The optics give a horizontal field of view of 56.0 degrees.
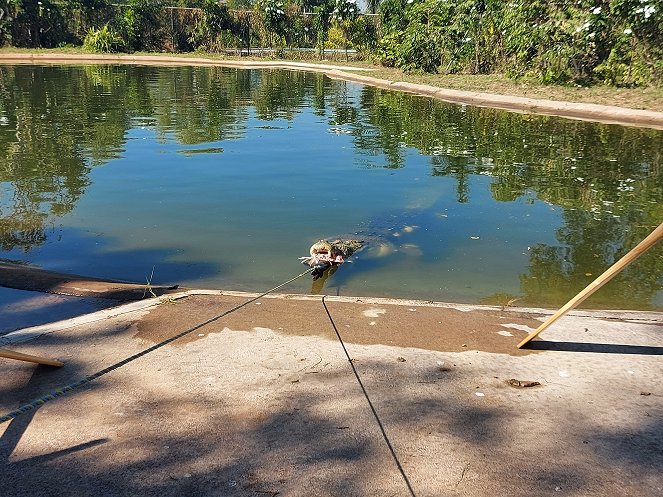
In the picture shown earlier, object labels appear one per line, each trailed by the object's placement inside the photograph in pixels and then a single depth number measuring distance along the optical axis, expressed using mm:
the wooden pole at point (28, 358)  2968
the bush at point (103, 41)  35844
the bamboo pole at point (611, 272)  2928
